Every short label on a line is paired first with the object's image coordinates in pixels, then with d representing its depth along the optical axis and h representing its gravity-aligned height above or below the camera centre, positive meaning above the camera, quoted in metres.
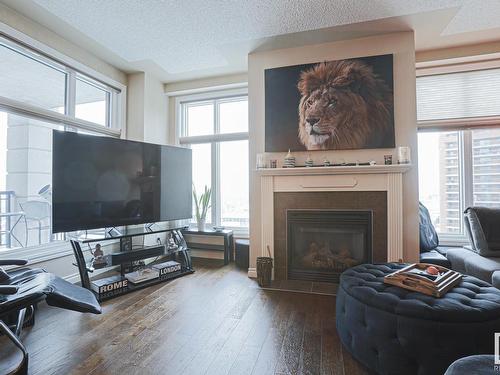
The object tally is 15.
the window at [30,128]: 2.68 +0.73
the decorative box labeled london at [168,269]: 3.28 -1.00
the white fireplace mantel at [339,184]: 2.90 +0.09
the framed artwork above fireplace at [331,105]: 3.03 +1.07
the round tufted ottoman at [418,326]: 1.37 -0.76
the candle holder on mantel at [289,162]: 3.21 +0.37
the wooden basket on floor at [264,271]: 3.05 -0.95
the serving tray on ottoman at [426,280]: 1.61 -0.59
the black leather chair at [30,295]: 1.59 -0.72
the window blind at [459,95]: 3.38 +1.31
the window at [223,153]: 4.30 +0.68
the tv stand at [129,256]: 2.67 -0.76
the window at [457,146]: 3.42 +0.63
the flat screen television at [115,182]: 2.60 +0.12
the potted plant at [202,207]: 4.22 -0.25
